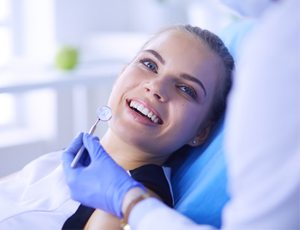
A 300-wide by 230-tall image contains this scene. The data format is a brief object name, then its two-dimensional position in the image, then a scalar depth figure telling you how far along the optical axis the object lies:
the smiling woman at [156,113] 0.92
